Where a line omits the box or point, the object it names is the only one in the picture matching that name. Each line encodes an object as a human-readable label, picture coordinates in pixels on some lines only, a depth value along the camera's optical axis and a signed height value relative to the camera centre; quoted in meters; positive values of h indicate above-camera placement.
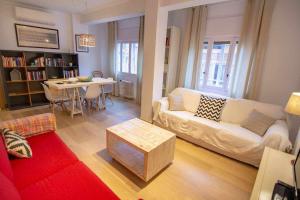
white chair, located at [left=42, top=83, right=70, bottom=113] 3.25 -0.78
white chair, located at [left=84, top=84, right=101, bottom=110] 3.41 -0.66
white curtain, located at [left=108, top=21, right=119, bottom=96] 5.05 +0.43
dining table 3.08 -0.48
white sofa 1.97 -0.87
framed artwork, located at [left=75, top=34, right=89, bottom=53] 4.57 +0.39
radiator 5.02 -0.82
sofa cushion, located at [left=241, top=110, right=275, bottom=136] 2.18 -0.74
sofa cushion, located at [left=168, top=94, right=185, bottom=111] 2.95 -0.68
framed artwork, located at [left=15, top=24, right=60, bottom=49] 3.71 +0.53
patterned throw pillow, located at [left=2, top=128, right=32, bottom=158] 1.41 -0.78
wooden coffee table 1.69 -0.93
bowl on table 3.55 -0.40
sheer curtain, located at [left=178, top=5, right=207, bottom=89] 3.27 +0.41
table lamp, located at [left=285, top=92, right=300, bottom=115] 1.47 -0.31
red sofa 1.07 -0.90
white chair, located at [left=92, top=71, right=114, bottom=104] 4.26 -0.68
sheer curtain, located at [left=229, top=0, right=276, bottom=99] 2.55 +0.34
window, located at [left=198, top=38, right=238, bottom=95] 3.15 +0.07
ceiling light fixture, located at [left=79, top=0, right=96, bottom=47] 3.16 +0.42
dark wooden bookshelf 3.55 -0.32
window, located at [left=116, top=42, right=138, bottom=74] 4.89 +0.19
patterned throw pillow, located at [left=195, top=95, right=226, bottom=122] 2.67 -0.69
